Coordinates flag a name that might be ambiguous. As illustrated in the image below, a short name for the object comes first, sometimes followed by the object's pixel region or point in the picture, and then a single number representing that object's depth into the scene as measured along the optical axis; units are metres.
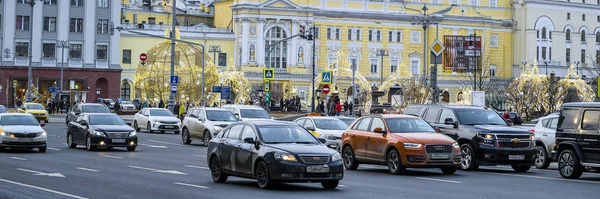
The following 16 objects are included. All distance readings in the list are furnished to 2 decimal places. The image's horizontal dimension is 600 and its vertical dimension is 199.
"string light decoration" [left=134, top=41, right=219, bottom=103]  72.25
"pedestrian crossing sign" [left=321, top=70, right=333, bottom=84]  58.91
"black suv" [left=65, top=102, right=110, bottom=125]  53.81
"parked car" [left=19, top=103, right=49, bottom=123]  65.82
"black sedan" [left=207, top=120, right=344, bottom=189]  21.02
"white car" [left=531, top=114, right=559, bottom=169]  31.28
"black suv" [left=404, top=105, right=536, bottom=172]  28.45
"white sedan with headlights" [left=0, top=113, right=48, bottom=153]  35.19
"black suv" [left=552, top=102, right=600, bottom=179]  25.31
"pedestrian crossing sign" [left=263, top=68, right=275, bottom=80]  64.56
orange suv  26.33
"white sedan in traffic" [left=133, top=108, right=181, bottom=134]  55.66
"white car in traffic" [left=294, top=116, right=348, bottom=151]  36.62
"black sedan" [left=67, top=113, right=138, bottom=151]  37.16
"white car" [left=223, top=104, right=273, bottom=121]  45.00
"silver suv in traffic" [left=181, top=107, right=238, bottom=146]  42.80
